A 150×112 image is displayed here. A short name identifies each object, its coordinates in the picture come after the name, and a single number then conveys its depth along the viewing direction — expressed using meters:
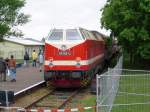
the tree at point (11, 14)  43.38
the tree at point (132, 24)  18.49
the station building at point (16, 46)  41.70
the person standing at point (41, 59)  19.70
